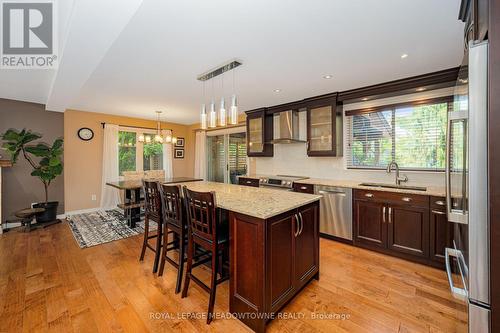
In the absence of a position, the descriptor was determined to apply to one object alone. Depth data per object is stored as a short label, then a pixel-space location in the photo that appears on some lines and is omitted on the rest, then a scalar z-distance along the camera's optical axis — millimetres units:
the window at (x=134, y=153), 5789
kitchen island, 1624
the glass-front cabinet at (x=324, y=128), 3734
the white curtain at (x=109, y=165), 5367
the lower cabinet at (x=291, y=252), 1697
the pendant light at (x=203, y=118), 2536
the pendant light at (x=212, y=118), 2438
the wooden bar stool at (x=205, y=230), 1805
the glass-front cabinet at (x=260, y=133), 4836
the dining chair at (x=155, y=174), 5269
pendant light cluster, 2334
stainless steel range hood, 4316
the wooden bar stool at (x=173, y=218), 2139
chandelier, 4769
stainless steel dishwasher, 3270
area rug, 3484
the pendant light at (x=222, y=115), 2381
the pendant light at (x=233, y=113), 2298
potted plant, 3797
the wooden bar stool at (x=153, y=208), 2543
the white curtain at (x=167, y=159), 6625
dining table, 4016
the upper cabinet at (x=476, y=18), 963
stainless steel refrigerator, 936
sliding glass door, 5930
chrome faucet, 3247
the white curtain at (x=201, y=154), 6824
